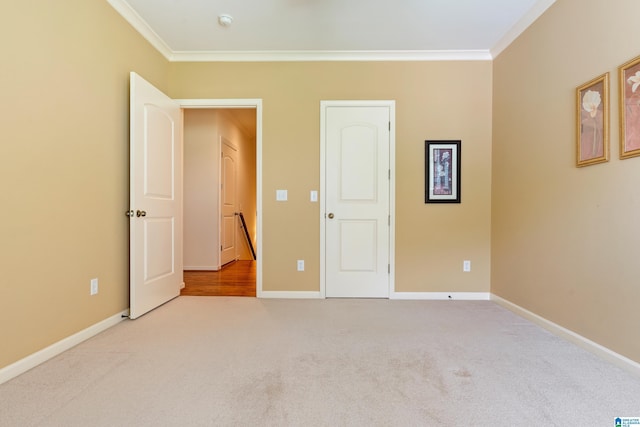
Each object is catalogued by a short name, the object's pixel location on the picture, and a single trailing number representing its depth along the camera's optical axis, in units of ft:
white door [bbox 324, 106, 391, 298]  10.80
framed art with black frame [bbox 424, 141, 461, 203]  10.73
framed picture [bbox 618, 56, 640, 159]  5.67
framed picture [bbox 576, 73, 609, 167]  6.32
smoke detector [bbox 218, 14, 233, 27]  8.63
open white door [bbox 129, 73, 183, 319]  8.44
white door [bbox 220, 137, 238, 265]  17.07
